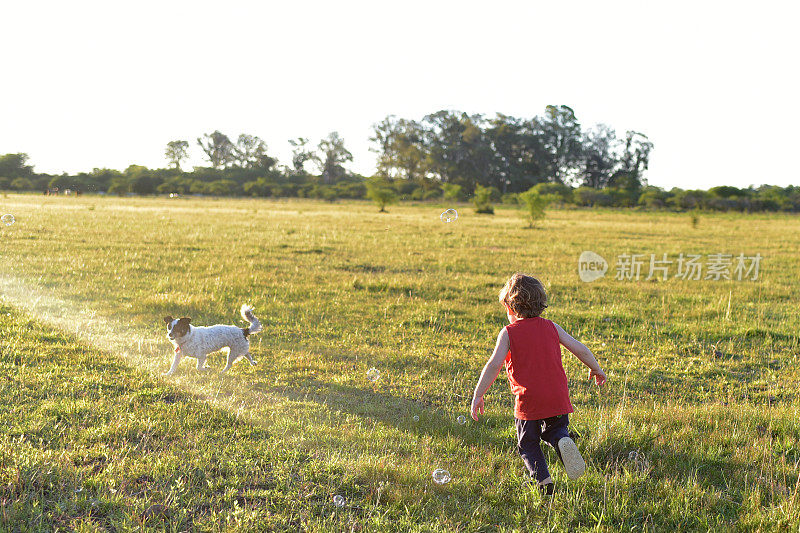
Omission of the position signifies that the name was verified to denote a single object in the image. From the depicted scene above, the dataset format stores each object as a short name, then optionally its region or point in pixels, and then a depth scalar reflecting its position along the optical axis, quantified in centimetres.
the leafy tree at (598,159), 12681
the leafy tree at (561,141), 12681
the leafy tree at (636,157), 12581
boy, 433
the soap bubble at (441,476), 442
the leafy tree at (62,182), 10470
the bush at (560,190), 9406
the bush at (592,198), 9350
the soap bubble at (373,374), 720
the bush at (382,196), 6625
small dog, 645
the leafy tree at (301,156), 14775
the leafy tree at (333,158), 14562
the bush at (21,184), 9769
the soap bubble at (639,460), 486
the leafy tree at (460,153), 12100
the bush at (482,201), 6100
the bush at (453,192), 7012
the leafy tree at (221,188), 11231
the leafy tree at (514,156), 12144
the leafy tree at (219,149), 14838
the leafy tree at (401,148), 12675
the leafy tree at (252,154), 15012
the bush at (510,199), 9862
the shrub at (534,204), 4031
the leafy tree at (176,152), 14650
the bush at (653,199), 8719
